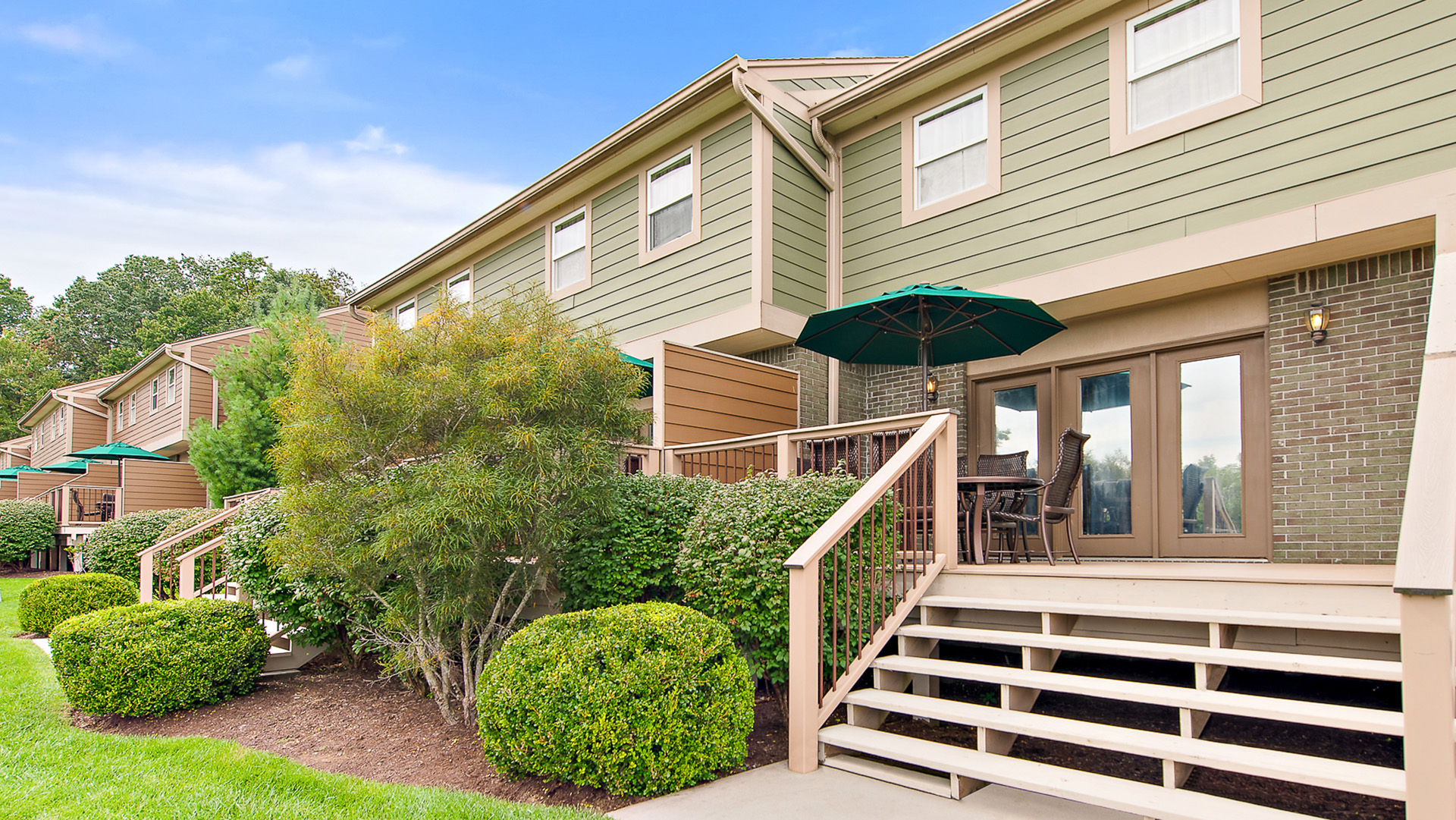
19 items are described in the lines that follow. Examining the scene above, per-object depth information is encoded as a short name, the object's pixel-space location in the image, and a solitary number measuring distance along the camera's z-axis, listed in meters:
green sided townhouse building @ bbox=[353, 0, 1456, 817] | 3.64
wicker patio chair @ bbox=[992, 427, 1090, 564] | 5.82
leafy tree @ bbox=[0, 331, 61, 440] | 37.03
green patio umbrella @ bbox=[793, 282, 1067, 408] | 6.12
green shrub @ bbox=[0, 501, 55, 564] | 16.52
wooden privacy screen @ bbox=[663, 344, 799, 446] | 7.50
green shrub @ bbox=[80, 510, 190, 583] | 11.72
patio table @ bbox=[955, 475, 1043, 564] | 5.50
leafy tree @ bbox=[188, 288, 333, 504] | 14.59
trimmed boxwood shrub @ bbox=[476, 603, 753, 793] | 3.64
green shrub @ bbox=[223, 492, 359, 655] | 6.27
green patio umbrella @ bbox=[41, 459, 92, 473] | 19.11
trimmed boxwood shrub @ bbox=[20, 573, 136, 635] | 8.81
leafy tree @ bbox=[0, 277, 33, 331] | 43.47
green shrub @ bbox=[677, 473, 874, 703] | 4.37
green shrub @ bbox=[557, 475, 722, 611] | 5.24
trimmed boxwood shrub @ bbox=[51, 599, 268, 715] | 5.43
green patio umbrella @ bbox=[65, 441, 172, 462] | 17.95
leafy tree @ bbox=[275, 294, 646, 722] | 4.66
